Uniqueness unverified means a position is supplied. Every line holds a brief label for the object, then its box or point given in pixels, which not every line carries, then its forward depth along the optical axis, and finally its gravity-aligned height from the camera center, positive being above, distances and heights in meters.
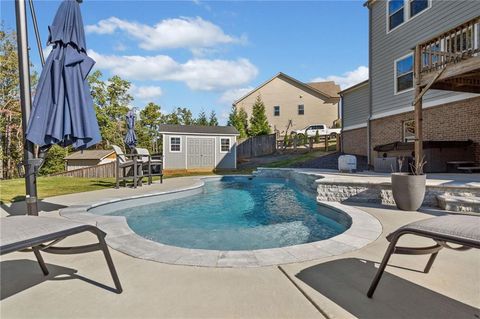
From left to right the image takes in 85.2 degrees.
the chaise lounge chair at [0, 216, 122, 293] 1.78 -0.57
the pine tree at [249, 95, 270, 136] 26.34 +3.56
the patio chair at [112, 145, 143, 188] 9.11 -0.29
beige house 27.53 +5.74
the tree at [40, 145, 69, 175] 24.36 -0.44
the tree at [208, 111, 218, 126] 34.15 +4.96
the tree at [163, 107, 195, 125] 34.47 +5.41
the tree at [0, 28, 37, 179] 19.70 +4.90
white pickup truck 23.50 +2.41
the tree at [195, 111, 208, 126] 34.38 +5.01
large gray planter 5.18 -0.69
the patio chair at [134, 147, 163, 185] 10.24 -0.22
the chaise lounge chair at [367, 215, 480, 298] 1.77 -0.55
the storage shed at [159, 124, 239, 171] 19.05 +0.72
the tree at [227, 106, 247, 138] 26.67 +3.76
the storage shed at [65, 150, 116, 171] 25.30 -0.17
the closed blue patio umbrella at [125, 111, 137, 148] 10.34 +1.05
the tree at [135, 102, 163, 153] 30.17 +3.77
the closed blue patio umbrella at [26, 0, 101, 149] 3.79 +0.97
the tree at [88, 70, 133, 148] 27.14 +5.75
